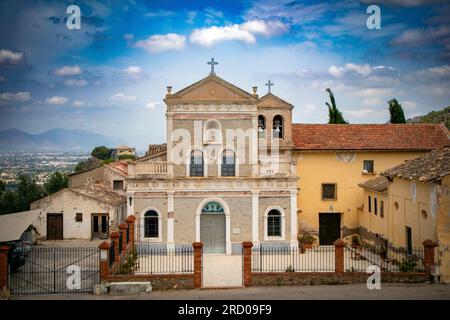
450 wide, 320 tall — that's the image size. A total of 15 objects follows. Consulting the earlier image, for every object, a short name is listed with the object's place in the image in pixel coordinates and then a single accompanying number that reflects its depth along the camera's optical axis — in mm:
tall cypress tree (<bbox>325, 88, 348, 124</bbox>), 42781
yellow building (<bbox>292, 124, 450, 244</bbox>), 31281
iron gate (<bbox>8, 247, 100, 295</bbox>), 19703
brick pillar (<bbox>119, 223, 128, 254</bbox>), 24125
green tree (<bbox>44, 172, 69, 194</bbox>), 47397
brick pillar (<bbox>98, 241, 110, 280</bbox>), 19125
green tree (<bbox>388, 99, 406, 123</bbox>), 40031
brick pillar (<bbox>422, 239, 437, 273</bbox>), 19688
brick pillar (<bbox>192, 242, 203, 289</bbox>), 19484
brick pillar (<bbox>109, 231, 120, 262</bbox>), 21339
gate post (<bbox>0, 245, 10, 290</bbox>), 18531
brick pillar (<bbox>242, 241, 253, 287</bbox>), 19734
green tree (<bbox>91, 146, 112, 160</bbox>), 82156
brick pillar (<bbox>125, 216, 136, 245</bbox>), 26375
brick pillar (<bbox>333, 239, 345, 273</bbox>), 20109
